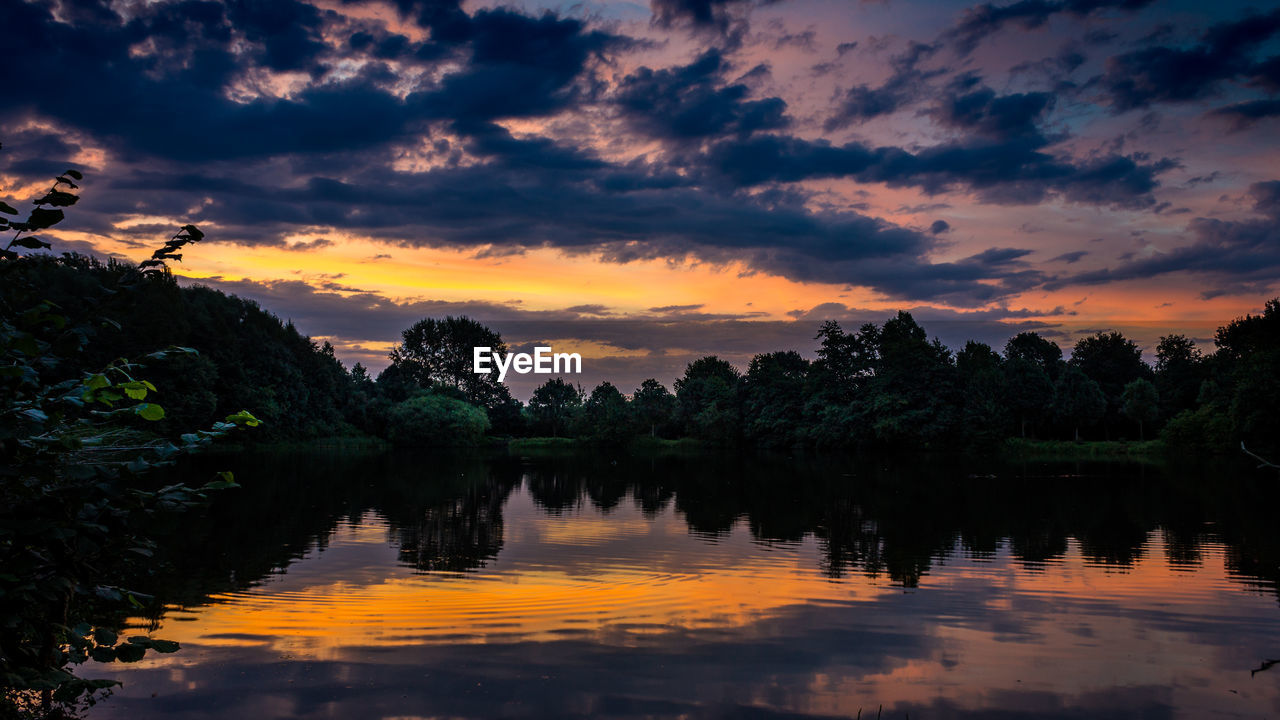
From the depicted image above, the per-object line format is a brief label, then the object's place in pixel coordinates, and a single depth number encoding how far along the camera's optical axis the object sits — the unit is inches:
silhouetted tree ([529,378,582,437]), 4233.0
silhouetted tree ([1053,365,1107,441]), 3088.1
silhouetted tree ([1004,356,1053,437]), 3191.4
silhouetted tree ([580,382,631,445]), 3710.6
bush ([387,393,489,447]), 3499.0
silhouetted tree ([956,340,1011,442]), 2780.5
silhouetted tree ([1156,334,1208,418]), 3216.0
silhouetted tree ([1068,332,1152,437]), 3814.0
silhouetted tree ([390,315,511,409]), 4293.8
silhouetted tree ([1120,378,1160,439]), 2962.6
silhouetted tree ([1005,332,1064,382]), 4256.9
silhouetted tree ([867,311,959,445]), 2810.0
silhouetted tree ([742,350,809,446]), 3380.9
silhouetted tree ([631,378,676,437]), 3895.2
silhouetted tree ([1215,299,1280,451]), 1875.0
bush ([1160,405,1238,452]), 2229.3
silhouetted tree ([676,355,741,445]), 3572.8
